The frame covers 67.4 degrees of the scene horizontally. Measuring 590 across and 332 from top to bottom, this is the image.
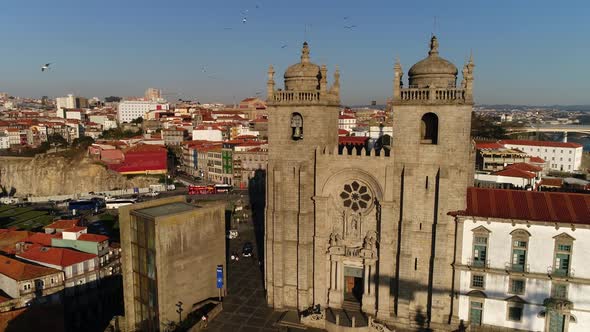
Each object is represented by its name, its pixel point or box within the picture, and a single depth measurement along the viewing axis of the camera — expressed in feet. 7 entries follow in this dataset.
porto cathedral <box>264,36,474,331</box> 102.17
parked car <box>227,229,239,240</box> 185.76
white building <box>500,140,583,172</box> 313.73
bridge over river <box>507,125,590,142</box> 508.61
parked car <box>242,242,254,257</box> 157.79
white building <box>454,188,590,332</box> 95.04
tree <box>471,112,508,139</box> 395.55
